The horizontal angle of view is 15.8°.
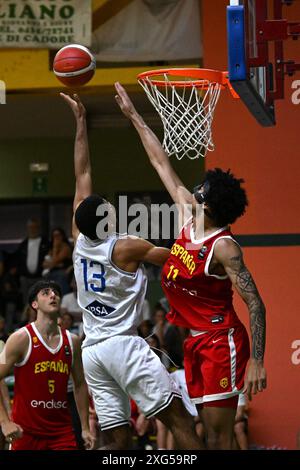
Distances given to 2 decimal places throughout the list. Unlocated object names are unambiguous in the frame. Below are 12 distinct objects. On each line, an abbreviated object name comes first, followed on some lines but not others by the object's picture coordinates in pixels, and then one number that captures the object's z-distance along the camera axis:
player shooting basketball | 8.04
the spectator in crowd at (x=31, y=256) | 15.97
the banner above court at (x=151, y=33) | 12.67
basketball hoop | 9.06
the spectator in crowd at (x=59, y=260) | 14.96
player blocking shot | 7.55
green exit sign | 17.92
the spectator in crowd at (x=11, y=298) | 15.97
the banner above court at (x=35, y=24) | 12.79
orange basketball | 9.10
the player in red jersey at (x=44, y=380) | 8.71
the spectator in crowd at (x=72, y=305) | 14.52
